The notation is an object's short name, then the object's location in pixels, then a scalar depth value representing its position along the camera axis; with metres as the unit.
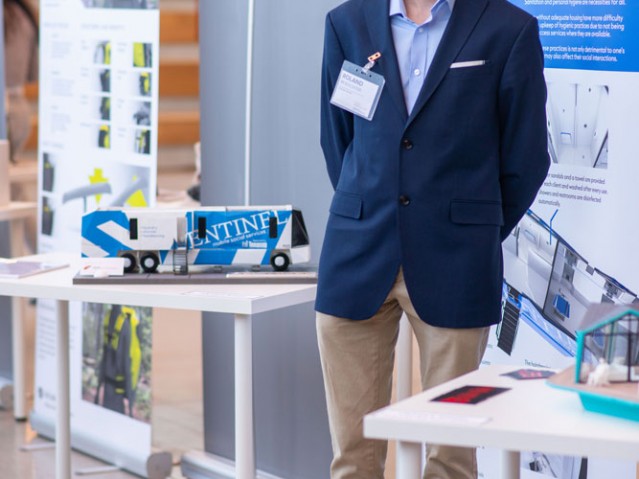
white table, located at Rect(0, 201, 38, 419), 6.79
